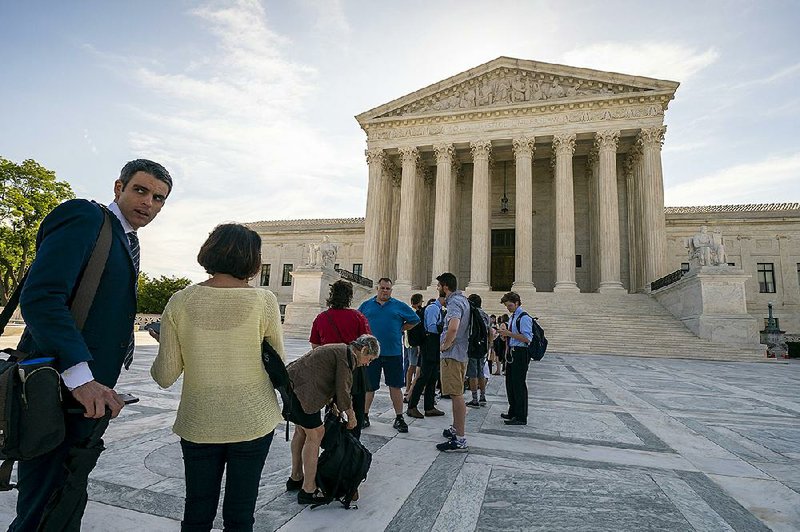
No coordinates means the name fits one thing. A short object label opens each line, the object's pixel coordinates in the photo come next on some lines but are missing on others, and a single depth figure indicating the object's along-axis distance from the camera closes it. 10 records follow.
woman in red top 3.98
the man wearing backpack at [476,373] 6.34
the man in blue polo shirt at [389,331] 5.05
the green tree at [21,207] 25.75
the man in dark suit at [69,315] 1.55
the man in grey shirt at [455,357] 4.15
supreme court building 24.89
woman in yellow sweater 1.84
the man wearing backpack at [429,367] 5.52
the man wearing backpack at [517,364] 5.30
